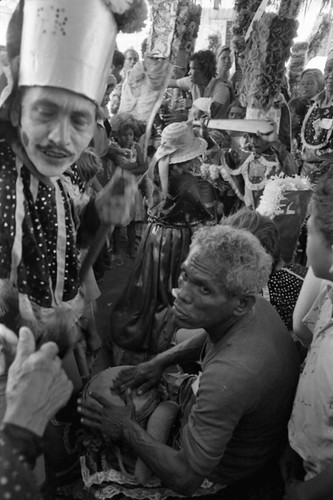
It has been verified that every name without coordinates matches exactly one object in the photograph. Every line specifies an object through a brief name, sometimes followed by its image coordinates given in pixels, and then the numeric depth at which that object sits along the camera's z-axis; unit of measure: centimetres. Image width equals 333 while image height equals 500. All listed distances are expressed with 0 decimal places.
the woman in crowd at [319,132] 440
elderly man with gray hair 129
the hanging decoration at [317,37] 742
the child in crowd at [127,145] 378
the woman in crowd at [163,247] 303
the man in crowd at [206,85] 537
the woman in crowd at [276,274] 205
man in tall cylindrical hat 112
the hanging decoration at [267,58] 355
